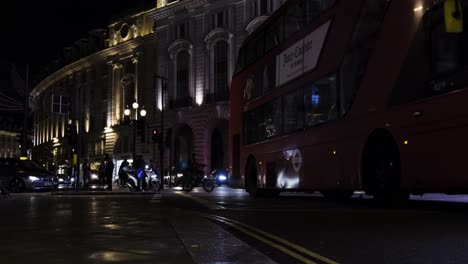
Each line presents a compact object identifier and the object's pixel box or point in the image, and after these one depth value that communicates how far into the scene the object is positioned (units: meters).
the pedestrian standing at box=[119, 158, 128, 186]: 25.12
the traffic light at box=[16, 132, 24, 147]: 30.45
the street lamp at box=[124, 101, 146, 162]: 34.62
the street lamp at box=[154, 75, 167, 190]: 33.26
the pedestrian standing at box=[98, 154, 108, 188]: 34.01
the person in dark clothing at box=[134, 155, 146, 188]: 24.15
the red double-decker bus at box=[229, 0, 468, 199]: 9.05
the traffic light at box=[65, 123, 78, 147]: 24.66
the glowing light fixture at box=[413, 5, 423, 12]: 9.74
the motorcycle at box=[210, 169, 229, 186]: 35.78
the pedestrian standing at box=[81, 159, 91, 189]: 29.77
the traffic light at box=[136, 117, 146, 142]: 33.72
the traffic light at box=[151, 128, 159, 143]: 33.69
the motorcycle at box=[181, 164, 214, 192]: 24.78
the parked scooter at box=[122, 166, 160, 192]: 24.20
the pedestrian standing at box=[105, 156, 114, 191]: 26.70
